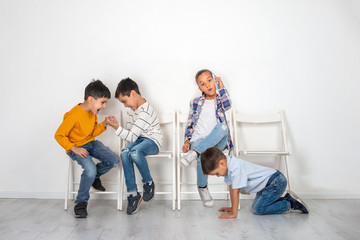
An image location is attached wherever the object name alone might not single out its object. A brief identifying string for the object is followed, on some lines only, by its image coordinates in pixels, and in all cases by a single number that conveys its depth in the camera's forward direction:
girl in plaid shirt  2.42
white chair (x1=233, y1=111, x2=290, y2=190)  2.87
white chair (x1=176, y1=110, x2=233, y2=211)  2.71
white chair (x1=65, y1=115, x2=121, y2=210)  2.65
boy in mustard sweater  2.34
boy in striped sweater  2.38
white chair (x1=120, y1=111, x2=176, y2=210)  2.68
